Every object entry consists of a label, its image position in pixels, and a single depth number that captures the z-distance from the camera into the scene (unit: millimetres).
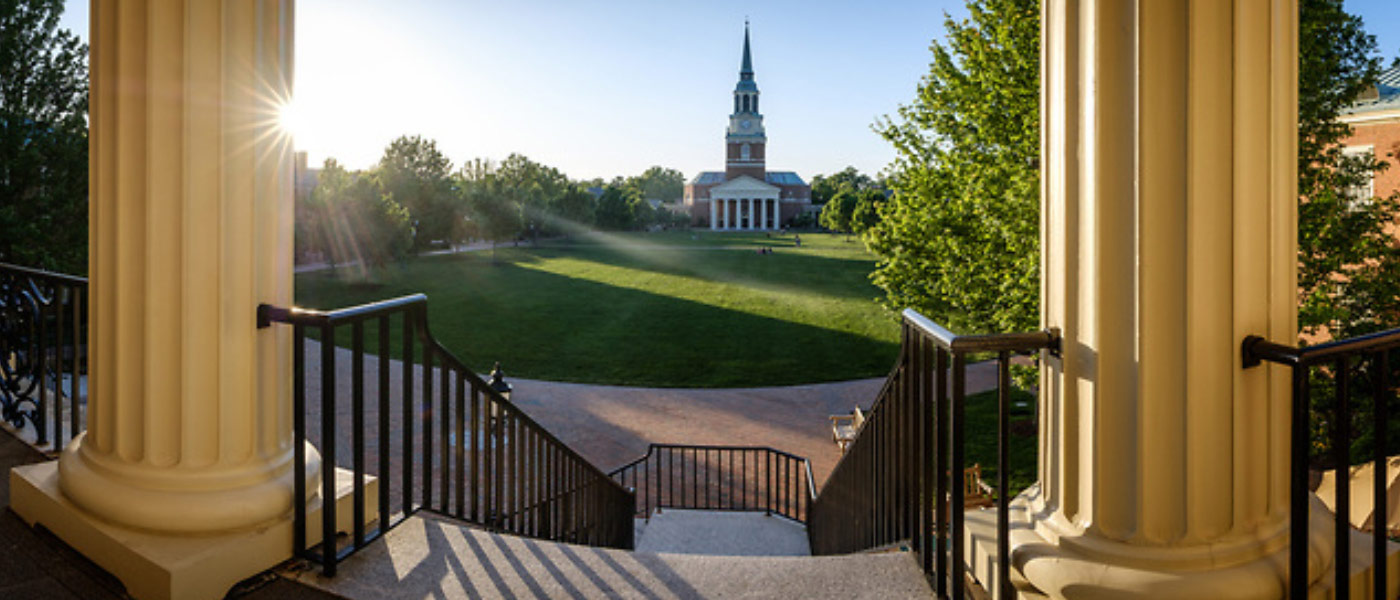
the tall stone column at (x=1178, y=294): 2281
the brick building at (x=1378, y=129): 19859
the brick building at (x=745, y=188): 128125
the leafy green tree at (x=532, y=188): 66062
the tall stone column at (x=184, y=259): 2979
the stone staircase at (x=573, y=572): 3023
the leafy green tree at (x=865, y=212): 62875
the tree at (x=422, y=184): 48031
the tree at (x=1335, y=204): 11453
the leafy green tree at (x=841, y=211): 95625
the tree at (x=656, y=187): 194125
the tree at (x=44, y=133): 19250
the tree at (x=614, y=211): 98250
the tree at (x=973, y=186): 11805
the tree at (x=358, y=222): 38375
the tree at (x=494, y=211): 58250
